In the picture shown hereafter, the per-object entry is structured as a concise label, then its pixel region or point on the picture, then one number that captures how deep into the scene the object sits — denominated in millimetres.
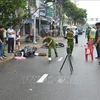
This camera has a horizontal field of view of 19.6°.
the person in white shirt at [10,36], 17375
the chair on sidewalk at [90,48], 14788
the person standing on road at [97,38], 13534
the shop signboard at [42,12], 45103
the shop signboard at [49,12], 49656
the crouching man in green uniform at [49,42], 14188
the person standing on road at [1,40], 14205
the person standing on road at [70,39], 16639
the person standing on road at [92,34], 16672
